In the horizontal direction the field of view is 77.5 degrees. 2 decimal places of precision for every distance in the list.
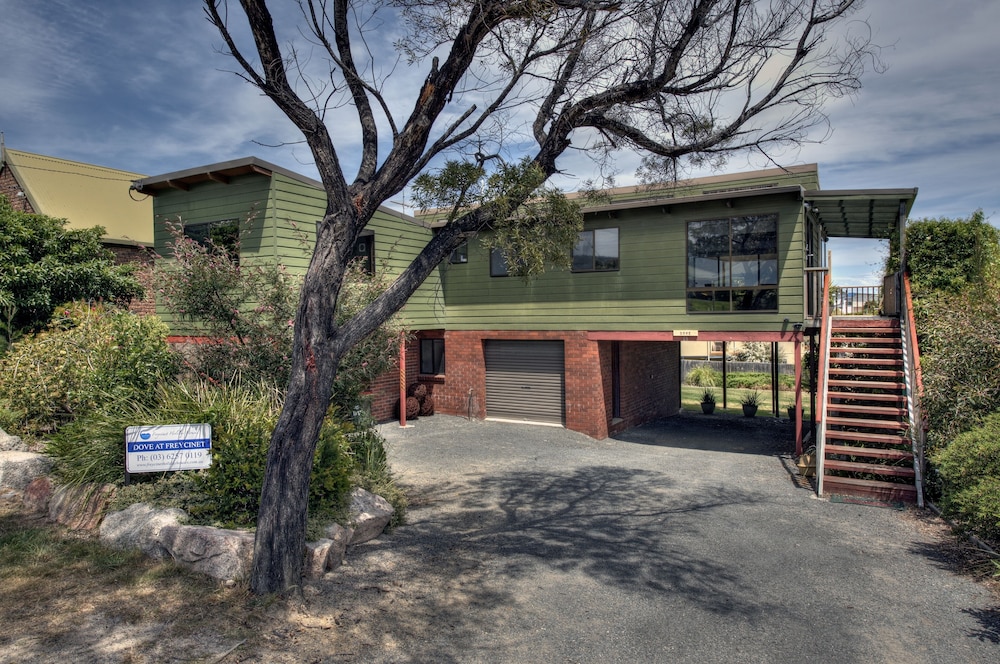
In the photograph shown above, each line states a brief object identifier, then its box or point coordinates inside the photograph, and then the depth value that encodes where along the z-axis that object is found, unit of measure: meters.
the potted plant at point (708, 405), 20.58
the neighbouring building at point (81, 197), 17.23
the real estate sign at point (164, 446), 6.56
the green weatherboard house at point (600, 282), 13.19
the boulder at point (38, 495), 7.36
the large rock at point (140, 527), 6.11
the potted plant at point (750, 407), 19.31
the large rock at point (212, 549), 5.70
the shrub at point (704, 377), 29.46
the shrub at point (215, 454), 6.45
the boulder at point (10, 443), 8.33
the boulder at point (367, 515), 7.12
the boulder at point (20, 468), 7.70
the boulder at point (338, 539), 6.40
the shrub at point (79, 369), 8.27
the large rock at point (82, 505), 6.77
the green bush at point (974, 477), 6.73
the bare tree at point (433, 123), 5.54
